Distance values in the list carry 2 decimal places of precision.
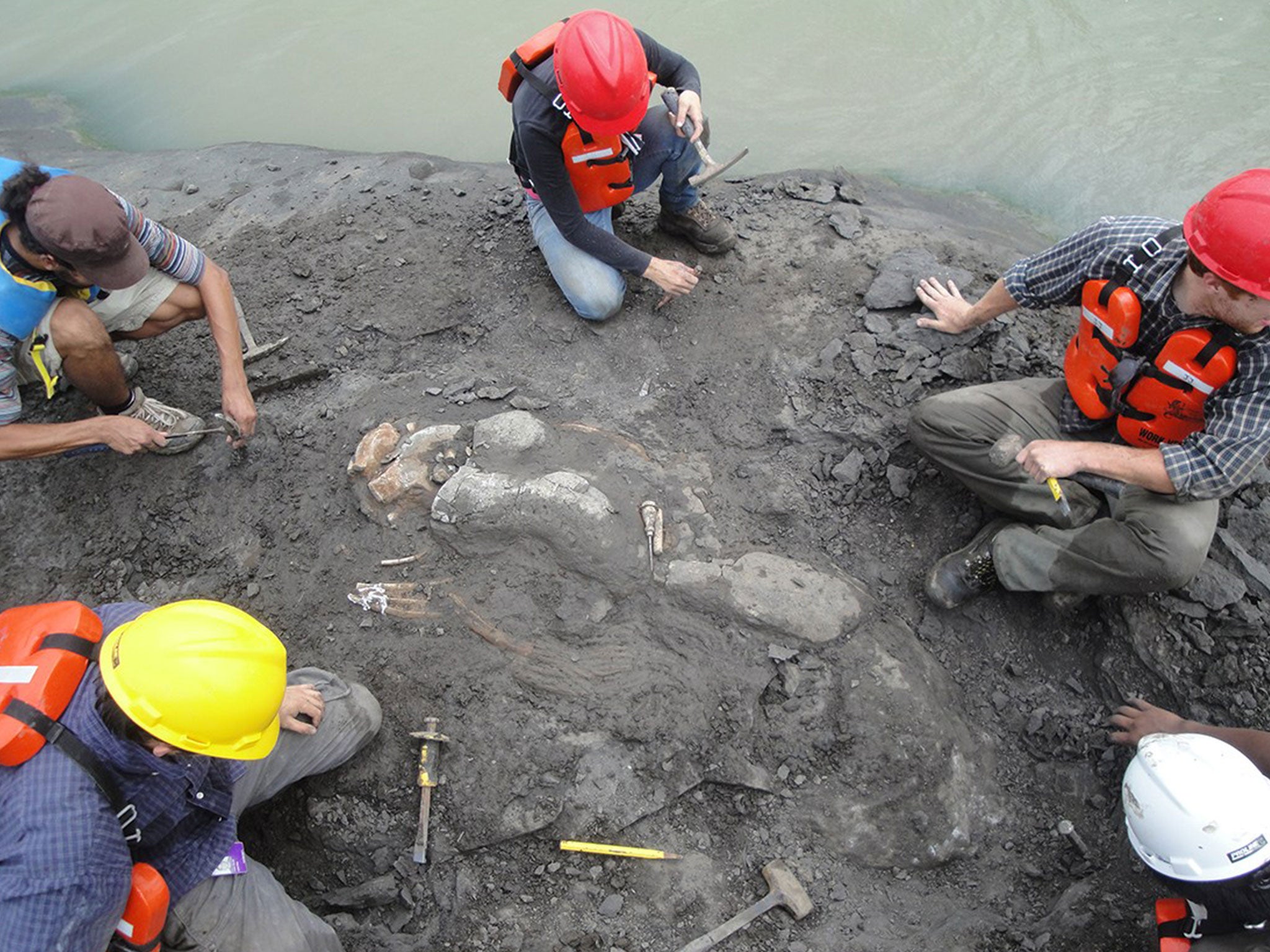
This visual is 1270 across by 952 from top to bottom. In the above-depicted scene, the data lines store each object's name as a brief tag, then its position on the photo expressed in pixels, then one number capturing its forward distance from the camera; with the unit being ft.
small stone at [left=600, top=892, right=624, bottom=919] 8.44
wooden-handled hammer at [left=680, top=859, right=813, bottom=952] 8.17
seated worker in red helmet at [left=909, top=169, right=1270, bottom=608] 7.72
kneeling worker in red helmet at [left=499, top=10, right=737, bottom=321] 9.76
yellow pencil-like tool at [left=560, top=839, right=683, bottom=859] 8.52
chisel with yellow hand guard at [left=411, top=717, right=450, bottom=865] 8.54
